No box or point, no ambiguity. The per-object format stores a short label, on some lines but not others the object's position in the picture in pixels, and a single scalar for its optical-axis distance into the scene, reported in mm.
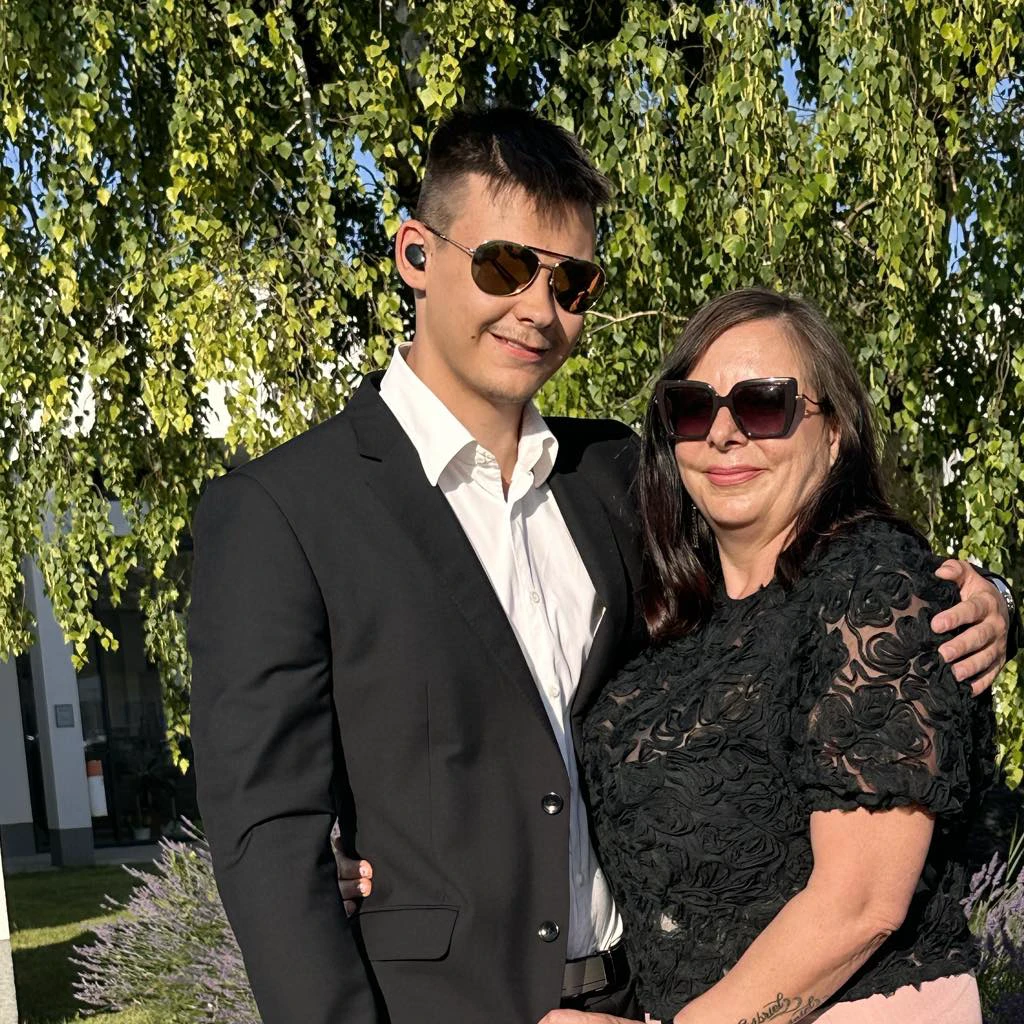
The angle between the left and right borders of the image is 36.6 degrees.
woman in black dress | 1947
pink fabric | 2029
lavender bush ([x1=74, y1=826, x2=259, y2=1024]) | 5953
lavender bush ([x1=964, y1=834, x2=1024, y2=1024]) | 4504
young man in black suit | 1984
